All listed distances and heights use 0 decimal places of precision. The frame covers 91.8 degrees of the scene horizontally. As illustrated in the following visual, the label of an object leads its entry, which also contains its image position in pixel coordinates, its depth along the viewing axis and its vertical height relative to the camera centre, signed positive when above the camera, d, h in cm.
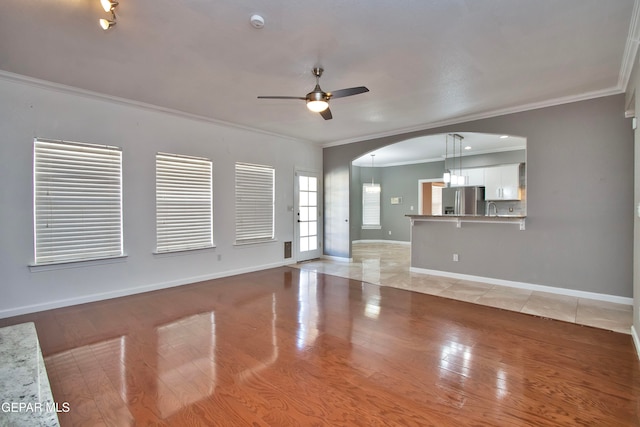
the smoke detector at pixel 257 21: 242 +152
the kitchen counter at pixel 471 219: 467 -11
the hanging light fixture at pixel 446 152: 707 +161
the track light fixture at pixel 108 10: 215 +146
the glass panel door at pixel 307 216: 680 -9
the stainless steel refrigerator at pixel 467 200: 763 +30
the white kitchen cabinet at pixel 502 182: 721 +71
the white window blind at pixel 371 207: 1074 +17
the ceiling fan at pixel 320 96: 308 +119
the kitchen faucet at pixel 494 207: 770 +12
